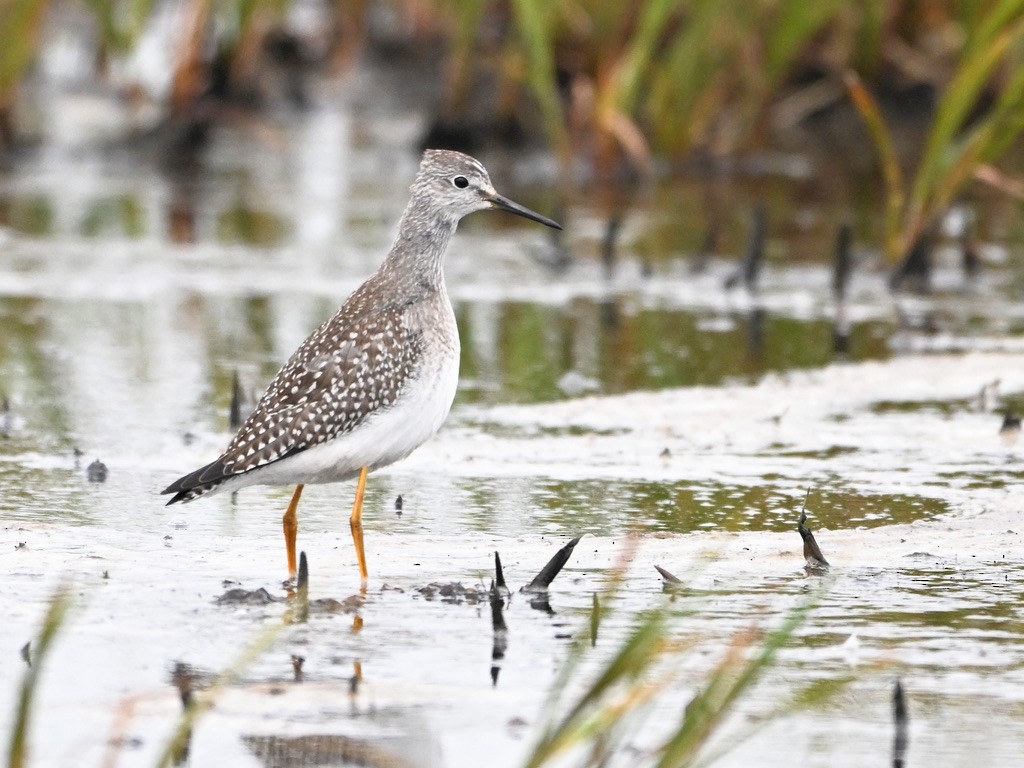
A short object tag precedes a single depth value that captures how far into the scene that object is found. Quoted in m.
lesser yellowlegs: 11.18
